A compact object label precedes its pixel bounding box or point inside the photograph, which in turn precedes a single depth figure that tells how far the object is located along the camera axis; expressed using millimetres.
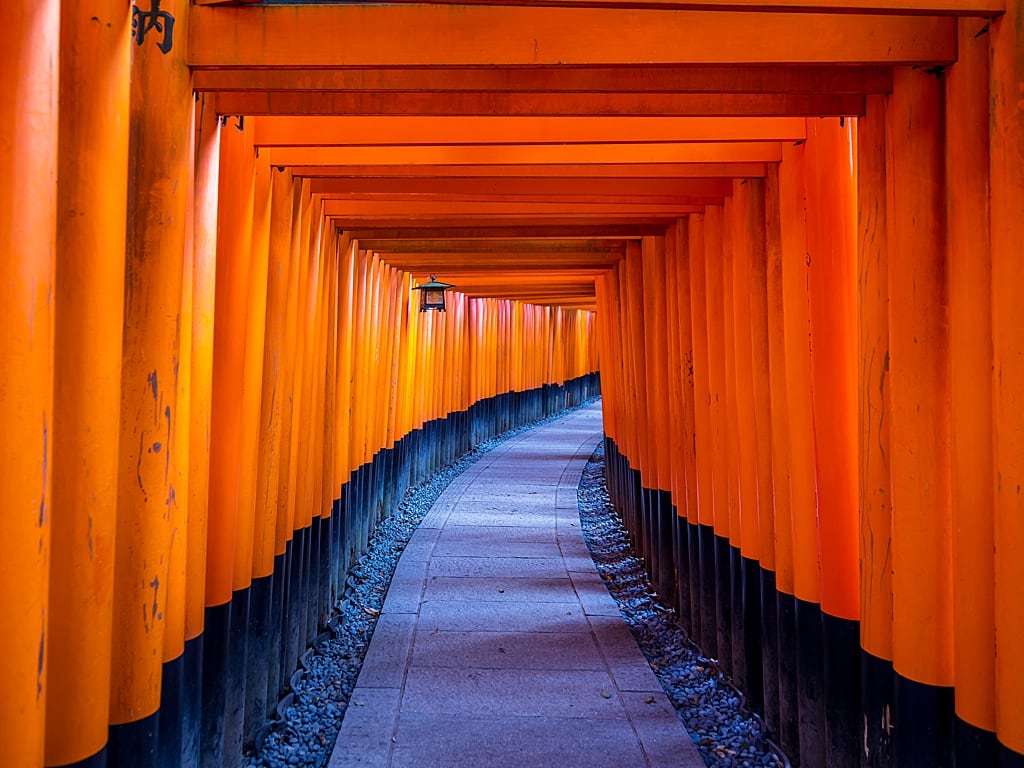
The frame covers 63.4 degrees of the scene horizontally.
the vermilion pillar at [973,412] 2547
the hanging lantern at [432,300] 10859
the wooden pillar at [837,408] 3734
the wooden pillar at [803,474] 4027
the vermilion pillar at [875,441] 3188
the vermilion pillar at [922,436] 2861
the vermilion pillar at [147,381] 2646
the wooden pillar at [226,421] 3906
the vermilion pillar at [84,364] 2225
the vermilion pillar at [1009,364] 2350
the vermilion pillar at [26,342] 1853
